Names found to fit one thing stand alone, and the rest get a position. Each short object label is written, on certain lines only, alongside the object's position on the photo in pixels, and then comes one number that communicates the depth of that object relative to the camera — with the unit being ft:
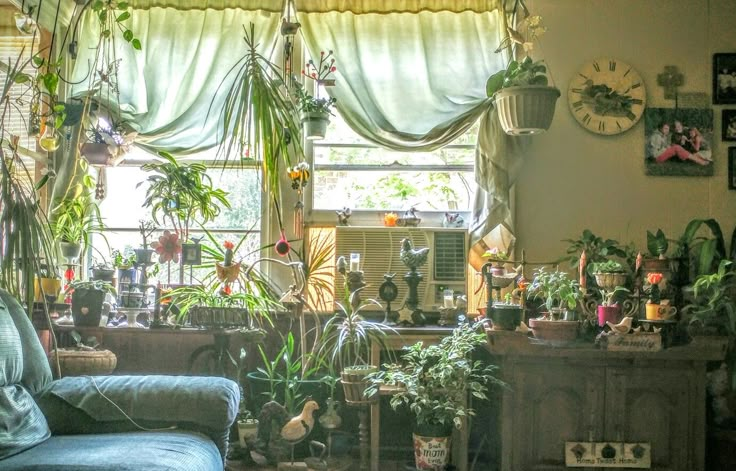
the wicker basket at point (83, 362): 10.41
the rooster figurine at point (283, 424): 11.23
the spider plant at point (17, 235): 9.51
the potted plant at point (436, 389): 10.98
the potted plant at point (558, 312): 11.15
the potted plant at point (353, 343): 11.19
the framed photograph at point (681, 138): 13.17
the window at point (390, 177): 13.74
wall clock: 13.21
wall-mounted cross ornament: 13.24
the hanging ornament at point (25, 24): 10.08
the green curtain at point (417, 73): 13.16
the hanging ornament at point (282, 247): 12.09
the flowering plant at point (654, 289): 11.36
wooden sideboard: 11.15
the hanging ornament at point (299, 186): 12.73
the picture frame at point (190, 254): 12.18
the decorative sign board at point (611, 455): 11.12
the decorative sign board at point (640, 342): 11.06
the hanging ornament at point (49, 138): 10.84
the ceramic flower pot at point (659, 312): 11.28
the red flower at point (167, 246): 11.99
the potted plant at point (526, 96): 11.94
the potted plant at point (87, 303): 11.81
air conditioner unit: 12.89
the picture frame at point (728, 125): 13.21
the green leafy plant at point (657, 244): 12.40
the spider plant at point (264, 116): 11.31
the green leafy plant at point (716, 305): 11.33
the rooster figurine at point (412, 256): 12.33
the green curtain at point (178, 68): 13.28
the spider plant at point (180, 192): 12.16
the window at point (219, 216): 13.75
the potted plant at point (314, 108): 12.78
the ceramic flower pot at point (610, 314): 11.33
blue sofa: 8.05
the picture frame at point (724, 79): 13.24
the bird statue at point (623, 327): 11.08
